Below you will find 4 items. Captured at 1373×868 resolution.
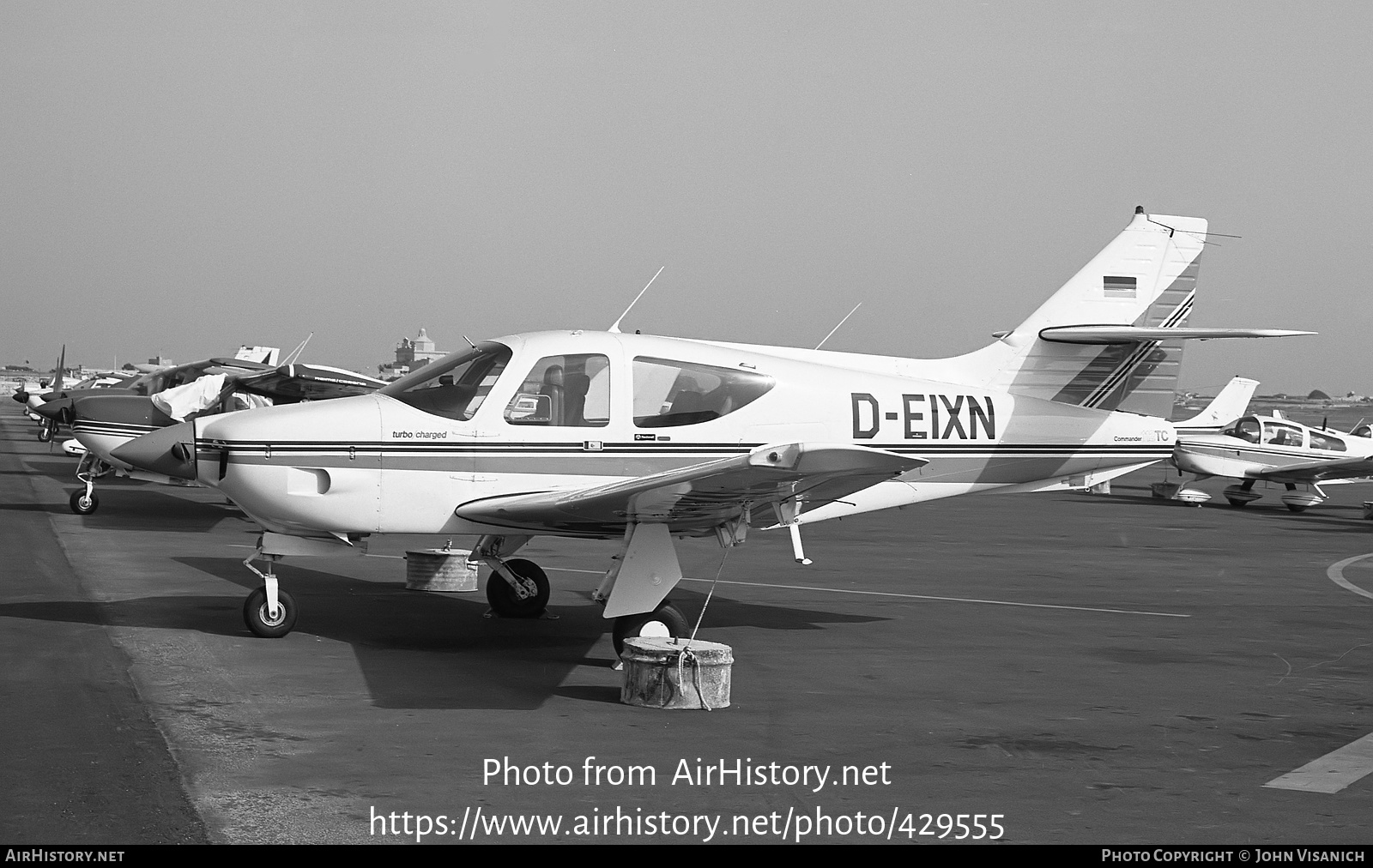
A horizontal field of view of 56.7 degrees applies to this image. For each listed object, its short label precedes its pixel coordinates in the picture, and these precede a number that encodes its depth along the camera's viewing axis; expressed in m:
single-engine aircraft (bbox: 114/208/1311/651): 8.52
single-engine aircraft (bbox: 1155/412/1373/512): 27.83
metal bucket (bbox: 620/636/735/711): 7.28
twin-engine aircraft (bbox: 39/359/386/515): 19.86
